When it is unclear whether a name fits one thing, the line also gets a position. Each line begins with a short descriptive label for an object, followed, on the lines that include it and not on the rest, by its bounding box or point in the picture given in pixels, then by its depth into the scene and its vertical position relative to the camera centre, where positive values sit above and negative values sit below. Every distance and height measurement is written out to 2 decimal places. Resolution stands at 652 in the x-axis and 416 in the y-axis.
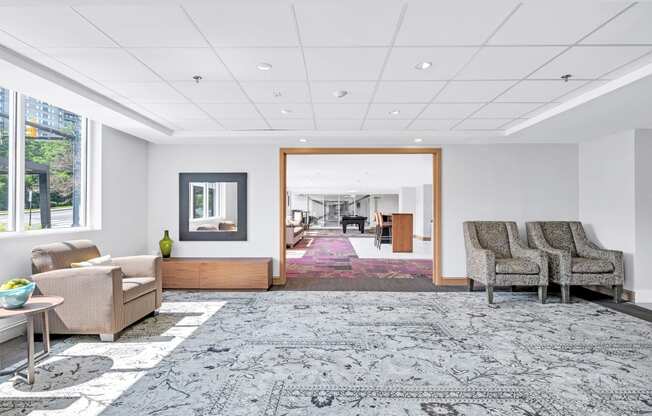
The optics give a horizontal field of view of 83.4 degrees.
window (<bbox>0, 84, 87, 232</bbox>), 3.60 +0.52
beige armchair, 3.34 -0.75
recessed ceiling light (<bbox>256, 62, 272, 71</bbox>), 2.97 +1.21
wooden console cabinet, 5.47 -0.93
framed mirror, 5.98 +0.05
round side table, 2.59 -0.80
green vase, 5.76 -0.51
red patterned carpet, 6.84 -1.13
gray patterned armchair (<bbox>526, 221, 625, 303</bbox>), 4.80 -0.72
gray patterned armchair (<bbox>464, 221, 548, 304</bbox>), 4.79 -0.64
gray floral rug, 2.34 -1.21
